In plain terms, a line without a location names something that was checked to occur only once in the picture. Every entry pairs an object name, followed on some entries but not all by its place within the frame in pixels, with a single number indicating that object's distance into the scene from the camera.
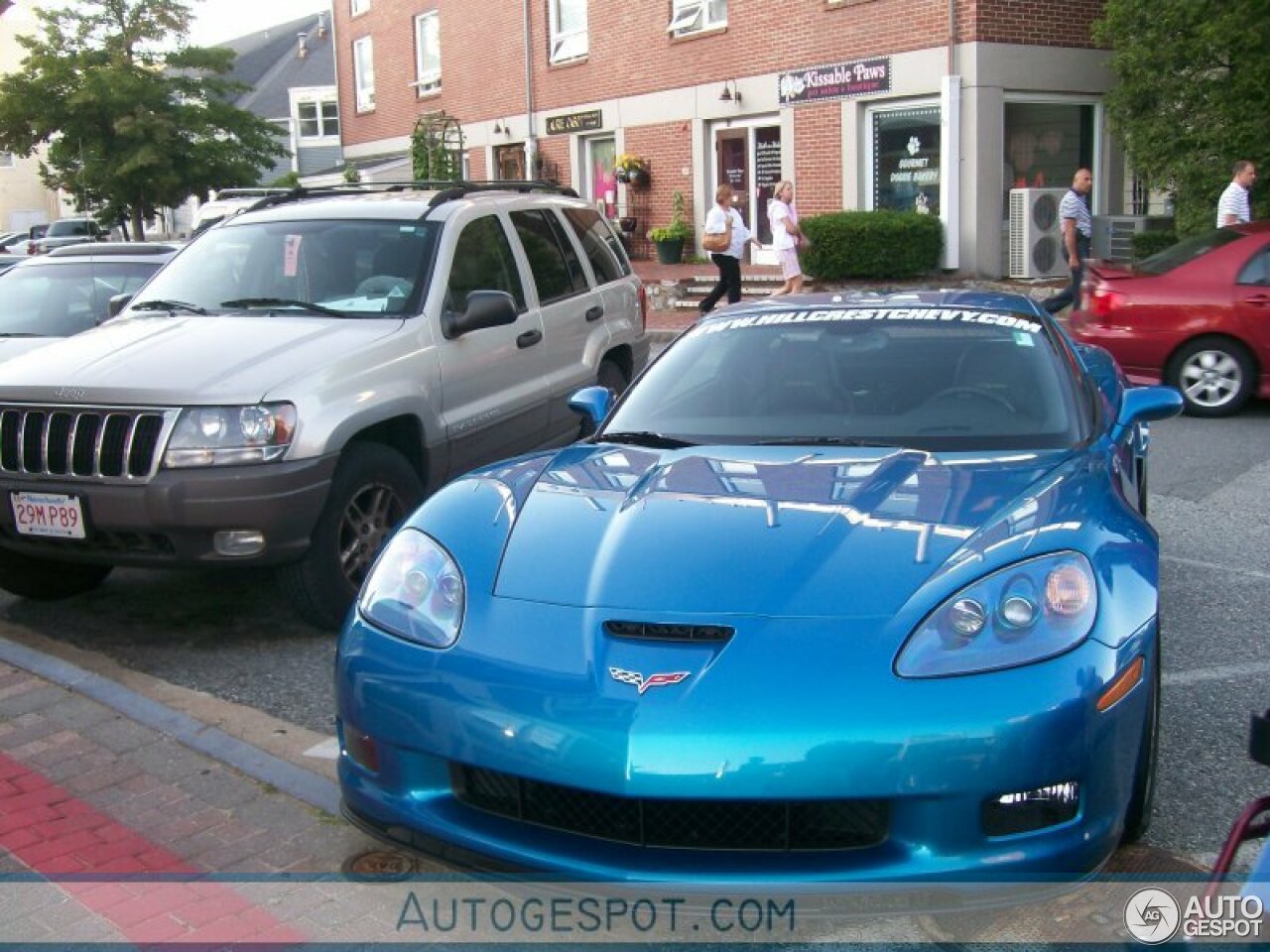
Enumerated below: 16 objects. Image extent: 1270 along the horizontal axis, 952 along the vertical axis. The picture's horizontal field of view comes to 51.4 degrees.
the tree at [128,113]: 33.25
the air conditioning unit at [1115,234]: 18.27
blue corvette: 2.74
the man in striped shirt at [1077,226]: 14.49
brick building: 18.23
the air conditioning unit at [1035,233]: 18.16
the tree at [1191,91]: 15.11
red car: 9.91
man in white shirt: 13.78
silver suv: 5.12
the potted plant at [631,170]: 23.83
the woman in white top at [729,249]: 16.11
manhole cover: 3.47
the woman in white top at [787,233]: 16.50
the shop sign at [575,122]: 24.97
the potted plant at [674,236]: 22.91
